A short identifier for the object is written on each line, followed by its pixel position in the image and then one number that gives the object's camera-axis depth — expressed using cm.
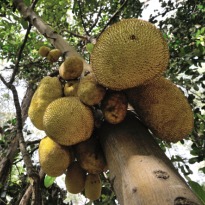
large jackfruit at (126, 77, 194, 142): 102
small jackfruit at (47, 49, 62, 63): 164
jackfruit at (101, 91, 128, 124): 96
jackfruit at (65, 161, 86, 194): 124
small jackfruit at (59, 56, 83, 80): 120
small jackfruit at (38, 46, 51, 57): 175
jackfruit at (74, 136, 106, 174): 107
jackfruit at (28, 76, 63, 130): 126
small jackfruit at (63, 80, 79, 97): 123
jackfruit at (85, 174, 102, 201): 126
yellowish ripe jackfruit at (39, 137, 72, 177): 112
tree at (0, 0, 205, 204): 180
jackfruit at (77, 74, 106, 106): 102
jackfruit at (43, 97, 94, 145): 102
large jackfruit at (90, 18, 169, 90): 93
